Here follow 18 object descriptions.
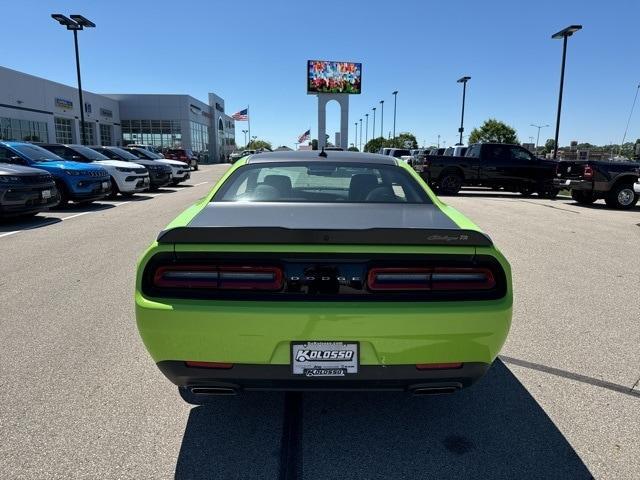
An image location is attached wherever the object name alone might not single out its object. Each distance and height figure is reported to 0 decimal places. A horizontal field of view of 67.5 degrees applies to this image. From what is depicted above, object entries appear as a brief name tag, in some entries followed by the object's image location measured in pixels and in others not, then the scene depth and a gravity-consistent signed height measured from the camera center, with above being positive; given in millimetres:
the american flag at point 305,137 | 64938 +2609
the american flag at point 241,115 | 63188 +5220
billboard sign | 61469 +9909
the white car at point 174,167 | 21000 -541
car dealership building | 38094 +4032
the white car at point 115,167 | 14672 -419
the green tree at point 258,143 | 136850 +3704
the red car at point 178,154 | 35031 +32
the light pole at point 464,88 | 37019 +5433
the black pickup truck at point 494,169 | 18438 -386
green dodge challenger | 2271 -708
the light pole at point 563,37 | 21625 +5648
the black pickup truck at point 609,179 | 14555 -597
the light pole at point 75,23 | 23141 +6381
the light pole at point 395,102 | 73812 +8650
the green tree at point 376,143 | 97519 +2873
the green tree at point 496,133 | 68625 +3779
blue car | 11336 -413
